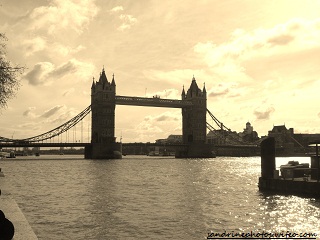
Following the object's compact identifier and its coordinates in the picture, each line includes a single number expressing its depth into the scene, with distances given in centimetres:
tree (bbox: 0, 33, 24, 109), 1869
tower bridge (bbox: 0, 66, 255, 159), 12338
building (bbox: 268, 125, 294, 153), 18950
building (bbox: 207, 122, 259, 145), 18338
